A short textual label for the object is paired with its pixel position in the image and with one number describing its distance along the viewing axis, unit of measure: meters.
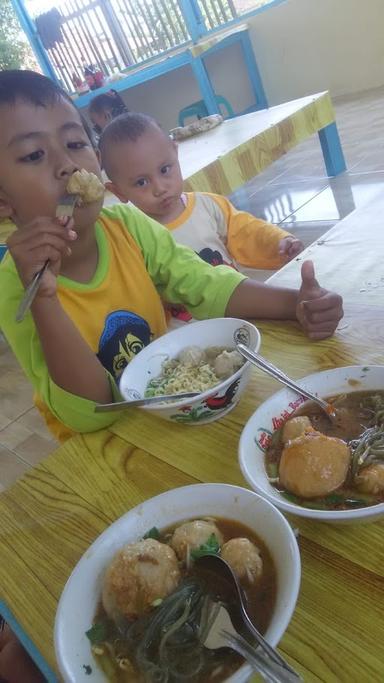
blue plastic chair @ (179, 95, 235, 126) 5.57
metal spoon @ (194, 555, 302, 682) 0.42
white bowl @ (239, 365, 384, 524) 0.58
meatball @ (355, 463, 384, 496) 0.54
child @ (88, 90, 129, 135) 3.41
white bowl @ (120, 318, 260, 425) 0.75
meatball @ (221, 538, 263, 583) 0.50
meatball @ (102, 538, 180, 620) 0.51
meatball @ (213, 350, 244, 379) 0.82
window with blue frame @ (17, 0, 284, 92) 5.64
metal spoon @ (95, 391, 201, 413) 0.77
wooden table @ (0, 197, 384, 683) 0.47
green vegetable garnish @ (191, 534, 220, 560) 0.53
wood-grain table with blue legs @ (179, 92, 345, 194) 2.43
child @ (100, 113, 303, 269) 1.73
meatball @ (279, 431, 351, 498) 0.55
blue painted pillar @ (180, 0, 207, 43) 5.41
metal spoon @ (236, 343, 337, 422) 0.67
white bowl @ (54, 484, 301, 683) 0.46
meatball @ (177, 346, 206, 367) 0.91
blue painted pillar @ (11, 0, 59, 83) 6.15
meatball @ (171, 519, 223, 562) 0.54
